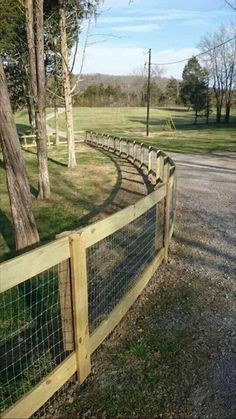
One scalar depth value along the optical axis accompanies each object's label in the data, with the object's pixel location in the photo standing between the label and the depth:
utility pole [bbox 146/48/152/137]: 28.86
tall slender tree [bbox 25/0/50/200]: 10.06
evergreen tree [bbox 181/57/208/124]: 47.50
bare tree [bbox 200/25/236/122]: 51.03
